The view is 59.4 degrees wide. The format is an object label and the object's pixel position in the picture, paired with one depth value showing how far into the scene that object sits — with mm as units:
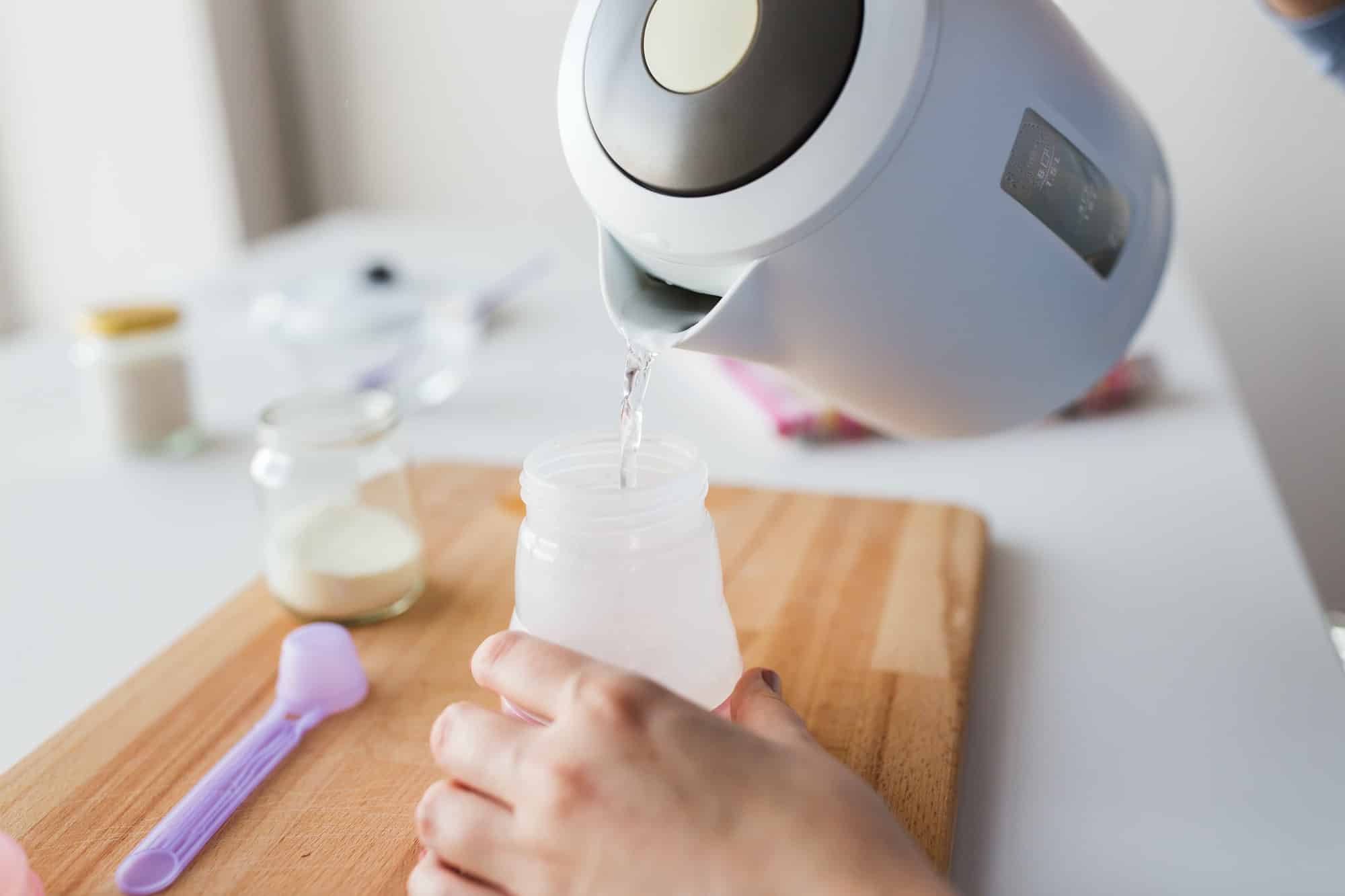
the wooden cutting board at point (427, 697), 569
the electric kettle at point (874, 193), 514
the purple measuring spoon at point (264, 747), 554
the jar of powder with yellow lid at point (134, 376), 1022
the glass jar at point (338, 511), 765
